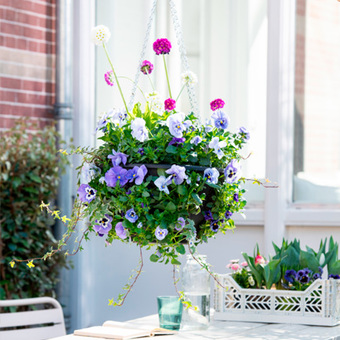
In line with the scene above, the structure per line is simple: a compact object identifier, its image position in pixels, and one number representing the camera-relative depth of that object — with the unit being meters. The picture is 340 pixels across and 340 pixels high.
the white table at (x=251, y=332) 3.52
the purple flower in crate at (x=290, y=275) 3.94
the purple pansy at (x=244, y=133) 3.18
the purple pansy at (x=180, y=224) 2.88
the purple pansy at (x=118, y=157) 2.94
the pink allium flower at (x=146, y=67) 3.15
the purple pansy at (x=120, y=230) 2.92
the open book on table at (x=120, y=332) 3.49
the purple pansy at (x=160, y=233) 2.86
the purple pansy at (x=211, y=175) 2.93
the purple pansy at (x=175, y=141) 2.94
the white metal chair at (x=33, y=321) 4.06
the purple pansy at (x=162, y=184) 2.83
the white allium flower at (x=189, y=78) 3.16
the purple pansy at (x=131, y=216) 2.87
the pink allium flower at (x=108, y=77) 3.19
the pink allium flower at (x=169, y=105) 3.09
